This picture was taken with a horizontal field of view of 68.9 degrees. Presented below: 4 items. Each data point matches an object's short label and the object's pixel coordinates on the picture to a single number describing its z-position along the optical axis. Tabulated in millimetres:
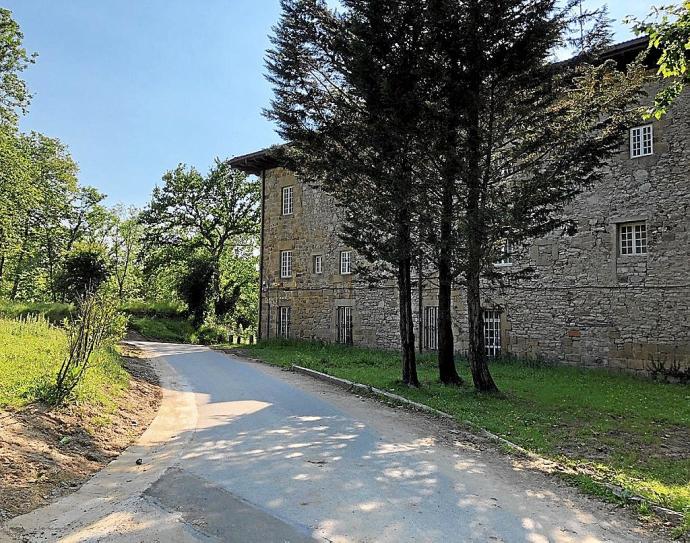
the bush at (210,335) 26828
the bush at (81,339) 7109
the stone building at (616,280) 13523
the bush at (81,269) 23984
